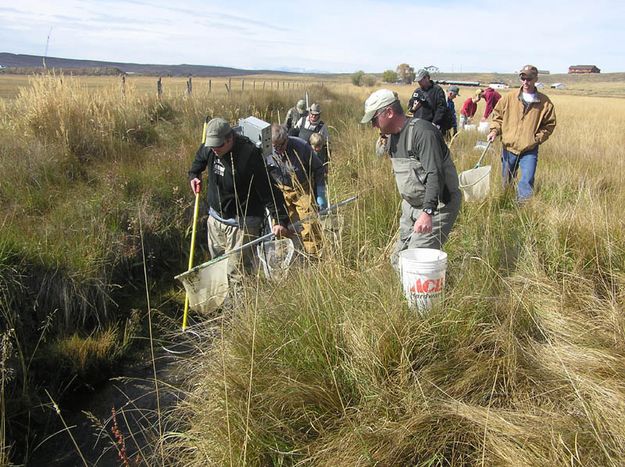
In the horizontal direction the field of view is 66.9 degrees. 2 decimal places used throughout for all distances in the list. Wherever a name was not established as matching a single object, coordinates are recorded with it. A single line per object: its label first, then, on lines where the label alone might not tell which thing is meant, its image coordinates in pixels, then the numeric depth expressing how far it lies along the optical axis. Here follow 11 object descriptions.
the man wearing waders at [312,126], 7.57
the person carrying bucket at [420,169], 3.30
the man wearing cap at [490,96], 11.10
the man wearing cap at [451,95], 11.19
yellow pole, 4.17
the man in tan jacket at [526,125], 5.66
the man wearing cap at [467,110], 13.31
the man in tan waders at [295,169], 4.78
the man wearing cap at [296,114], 8.80
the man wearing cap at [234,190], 4.20
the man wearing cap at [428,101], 7.69
